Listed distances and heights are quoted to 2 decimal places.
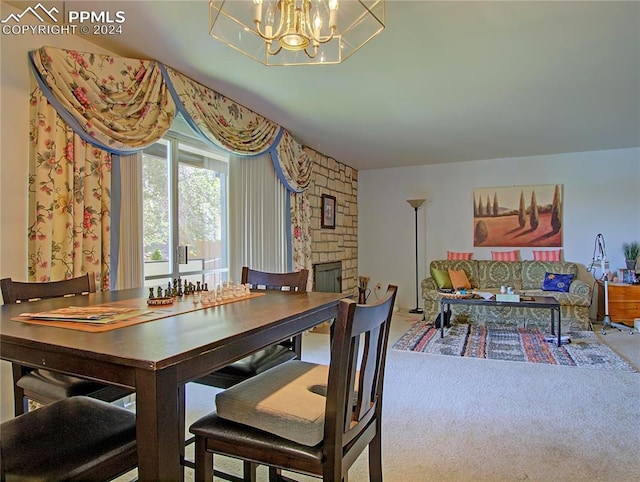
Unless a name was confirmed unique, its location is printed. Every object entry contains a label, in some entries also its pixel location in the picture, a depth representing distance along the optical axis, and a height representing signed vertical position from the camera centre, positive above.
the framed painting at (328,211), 5.32 +0.35
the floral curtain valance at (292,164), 4.04 +0.78
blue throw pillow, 4.85 -0.57
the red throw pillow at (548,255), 5.34 -0.26
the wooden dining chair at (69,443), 0.90 -0.51
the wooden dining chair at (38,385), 1.45 -0.54
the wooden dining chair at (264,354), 1.64 -0.53
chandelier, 1.69 +1.11
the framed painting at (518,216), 5.41 +0.28
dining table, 0.83 -0.27
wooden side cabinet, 4.65 -0.79
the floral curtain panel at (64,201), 1.99 +0.20
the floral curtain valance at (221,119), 2.72 +0.96
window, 2.94 +0.23
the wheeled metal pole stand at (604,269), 4.65 -0.43
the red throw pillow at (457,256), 5.78 -0.29
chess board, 1.11 -0.25
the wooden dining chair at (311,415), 1.02 -0.49
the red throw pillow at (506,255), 5.54 -0.27
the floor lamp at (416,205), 5.83 +0.47
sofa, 4.57 -0.70
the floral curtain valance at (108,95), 2.03 +0.81
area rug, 3.41 -1.08
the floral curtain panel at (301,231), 4.32 +0.07
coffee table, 3.83 -0.67
